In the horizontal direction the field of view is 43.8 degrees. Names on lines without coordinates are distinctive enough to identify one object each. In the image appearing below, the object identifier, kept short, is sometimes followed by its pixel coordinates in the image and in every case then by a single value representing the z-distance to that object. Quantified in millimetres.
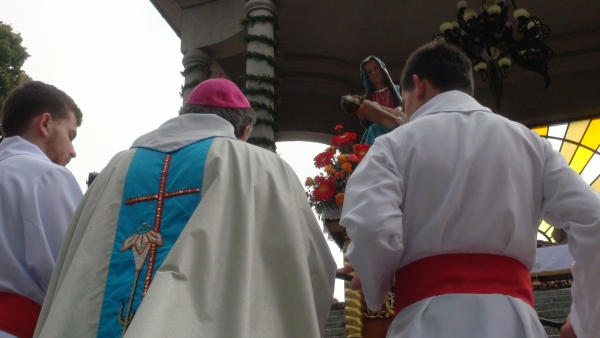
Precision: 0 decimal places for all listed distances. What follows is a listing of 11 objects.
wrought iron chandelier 10594
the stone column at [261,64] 11211
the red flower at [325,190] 5160
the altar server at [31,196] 3035
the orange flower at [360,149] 5160
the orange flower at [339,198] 5062
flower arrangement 5152
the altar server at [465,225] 2525
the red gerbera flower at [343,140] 5473
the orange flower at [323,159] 5277
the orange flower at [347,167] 5051
